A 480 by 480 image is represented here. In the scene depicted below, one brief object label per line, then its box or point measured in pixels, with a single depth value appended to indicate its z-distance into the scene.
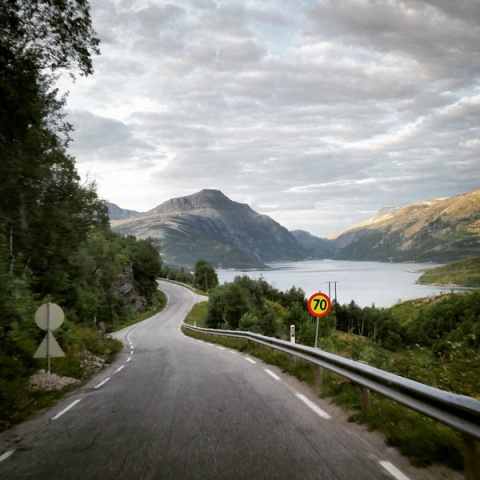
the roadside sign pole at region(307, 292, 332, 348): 12.83
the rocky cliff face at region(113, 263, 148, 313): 70.25
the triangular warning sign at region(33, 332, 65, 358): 12.02
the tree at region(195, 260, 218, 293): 129.00
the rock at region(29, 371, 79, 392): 11.02
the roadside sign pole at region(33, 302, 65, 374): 12.06
